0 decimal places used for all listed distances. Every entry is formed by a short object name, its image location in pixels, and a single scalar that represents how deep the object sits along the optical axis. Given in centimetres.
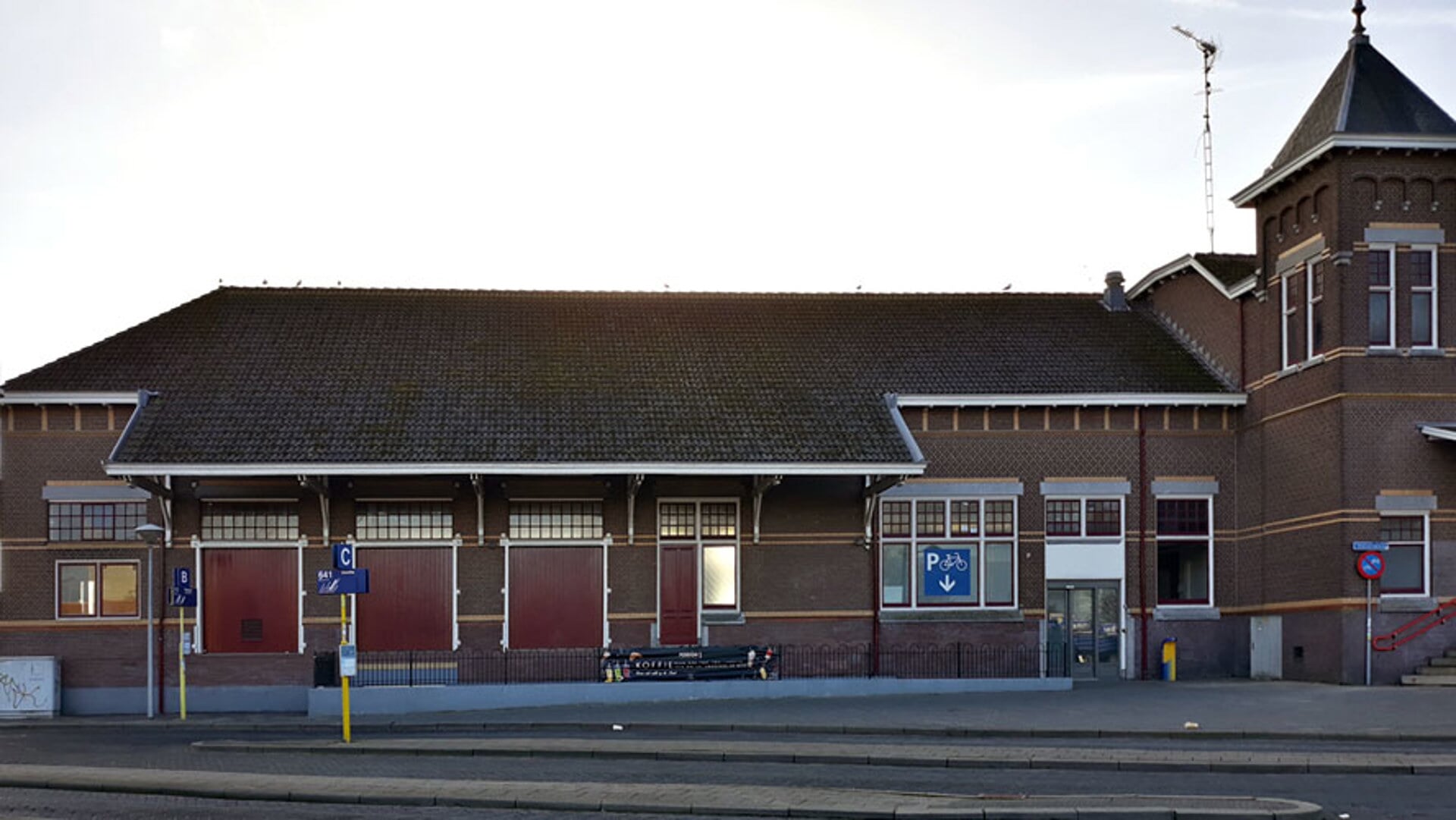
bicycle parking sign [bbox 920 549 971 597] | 3822
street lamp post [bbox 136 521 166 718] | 3447
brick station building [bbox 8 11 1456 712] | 3416
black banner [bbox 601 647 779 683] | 3419
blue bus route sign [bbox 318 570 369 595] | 2795
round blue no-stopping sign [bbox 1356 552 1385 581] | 3312
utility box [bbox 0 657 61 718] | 3509
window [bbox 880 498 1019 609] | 3822
